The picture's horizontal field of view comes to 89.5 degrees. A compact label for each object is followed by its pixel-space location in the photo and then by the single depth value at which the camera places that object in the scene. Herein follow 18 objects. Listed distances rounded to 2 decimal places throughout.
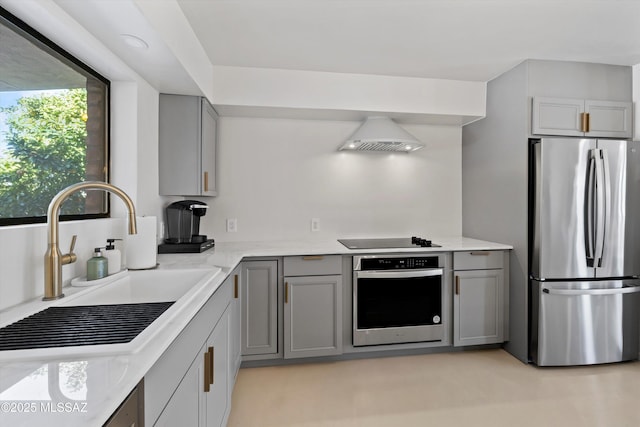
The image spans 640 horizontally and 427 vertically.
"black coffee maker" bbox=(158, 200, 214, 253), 2.46
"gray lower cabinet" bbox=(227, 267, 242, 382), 2.09
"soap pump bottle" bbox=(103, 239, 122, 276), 1.58
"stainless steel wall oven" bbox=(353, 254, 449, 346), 2.55
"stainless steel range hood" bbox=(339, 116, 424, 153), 2.71
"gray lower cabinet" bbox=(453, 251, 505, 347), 2.67
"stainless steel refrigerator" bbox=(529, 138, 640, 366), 2.41
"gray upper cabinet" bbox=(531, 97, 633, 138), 2.52
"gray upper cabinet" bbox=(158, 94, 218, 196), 2.44
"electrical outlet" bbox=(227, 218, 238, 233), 3.02
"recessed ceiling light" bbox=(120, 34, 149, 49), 1.57
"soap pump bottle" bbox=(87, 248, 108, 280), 1.46
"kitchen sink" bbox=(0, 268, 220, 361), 0.78
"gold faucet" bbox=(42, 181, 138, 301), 1.18
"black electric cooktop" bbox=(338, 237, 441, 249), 2.70
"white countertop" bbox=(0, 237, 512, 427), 0.54
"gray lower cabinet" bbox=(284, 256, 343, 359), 2.47
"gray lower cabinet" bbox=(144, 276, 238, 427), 0.84
